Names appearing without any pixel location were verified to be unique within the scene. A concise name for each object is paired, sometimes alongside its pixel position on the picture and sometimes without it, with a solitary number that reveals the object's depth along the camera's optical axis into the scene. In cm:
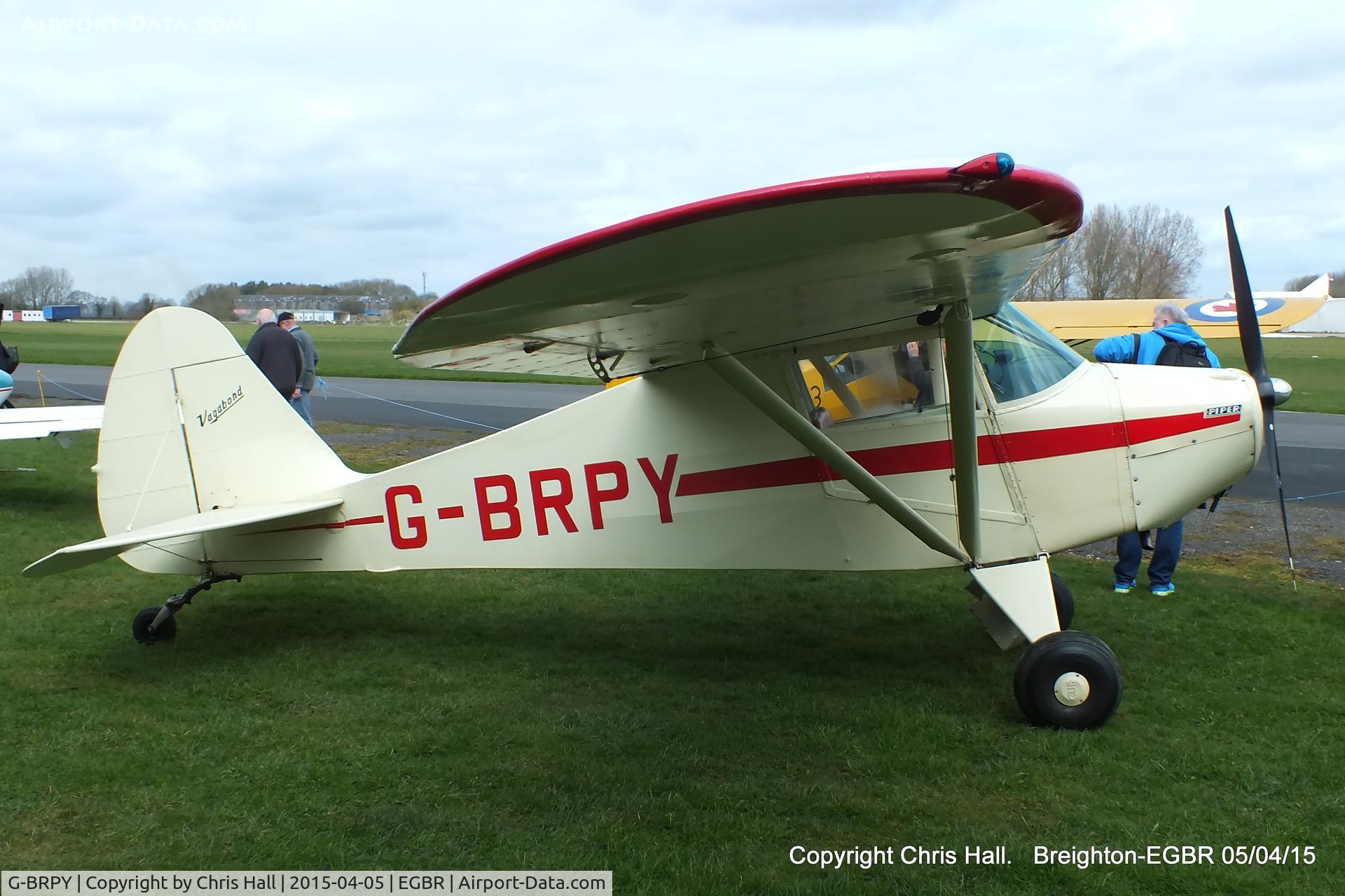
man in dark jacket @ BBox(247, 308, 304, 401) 930
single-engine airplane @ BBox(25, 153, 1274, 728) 374
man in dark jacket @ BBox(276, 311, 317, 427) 1043
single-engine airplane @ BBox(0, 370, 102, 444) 937
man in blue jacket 600
